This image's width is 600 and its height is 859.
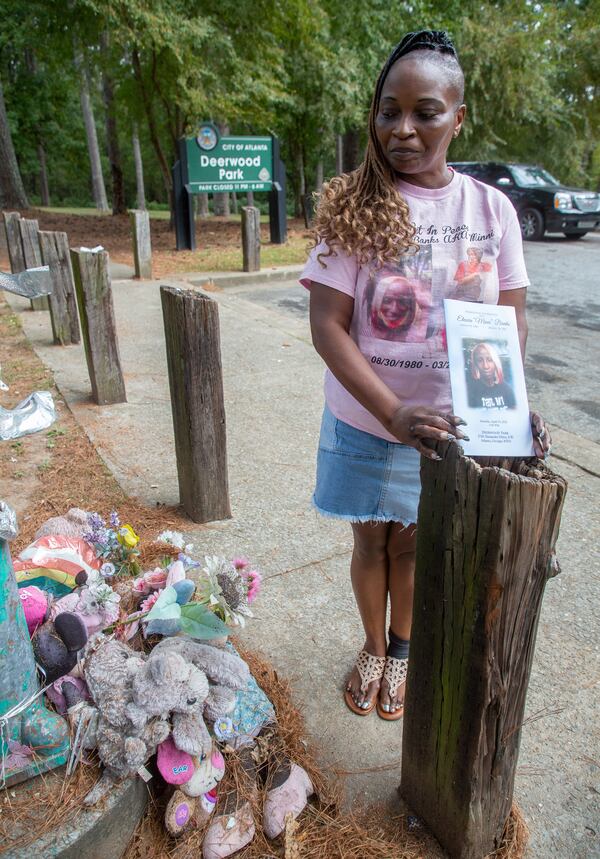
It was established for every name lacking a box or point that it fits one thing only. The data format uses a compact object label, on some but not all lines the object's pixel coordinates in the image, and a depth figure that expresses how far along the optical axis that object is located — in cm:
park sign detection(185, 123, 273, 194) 1093
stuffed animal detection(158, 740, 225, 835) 166
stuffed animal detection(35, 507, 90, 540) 264
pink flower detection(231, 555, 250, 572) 219
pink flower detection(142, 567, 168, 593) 221
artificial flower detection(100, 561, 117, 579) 227
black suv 1331
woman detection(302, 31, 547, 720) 151
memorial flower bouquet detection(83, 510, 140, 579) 249
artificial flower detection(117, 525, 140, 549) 249
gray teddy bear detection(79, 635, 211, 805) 159
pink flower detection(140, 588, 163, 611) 209
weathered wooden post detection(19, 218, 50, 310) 789
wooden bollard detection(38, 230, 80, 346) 568
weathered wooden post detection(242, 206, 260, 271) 938
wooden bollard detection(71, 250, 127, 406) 443
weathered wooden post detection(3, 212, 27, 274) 833
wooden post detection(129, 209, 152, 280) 880
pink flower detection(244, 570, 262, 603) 215
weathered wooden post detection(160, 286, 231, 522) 292
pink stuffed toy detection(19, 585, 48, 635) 192
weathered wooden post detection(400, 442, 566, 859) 133
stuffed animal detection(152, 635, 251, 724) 179
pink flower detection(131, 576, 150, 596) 221
